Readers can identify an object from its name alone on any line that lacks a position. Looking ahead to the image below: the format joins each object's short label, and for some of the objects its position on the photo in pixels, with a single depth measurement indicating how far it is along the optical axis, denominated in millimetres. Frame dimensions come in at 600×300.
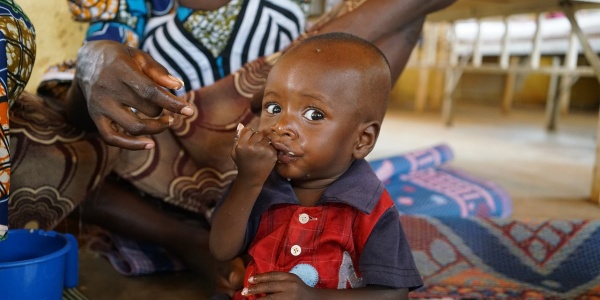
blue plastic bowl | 774
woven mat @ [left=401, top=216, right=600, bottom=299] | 1110
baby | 756
